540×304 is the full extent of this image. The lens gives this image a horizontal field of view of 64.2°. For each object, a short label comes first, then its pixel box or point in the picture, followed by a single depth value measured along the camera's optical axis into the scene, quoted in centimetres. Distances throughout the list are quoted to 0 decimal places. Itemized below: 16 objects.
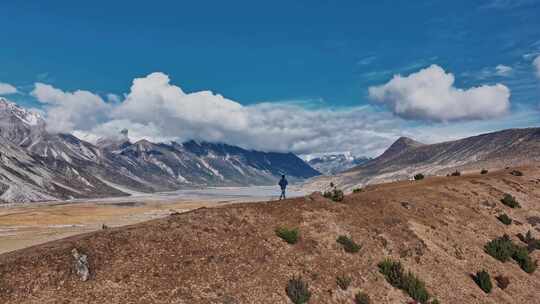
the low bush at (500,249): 3669
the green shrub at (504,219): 4568
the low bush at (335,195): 4133
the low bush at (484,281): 3103
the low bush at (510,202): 5128
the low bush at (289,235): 3036
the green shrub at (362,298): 2575
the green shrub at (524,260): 3628
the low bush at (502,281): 3228
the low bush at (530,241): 4103
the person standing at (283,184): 4583
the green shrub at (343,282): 2664
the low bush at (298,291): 2428
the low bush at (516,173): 6721
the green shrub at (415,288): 2741
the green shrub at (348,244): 3102
